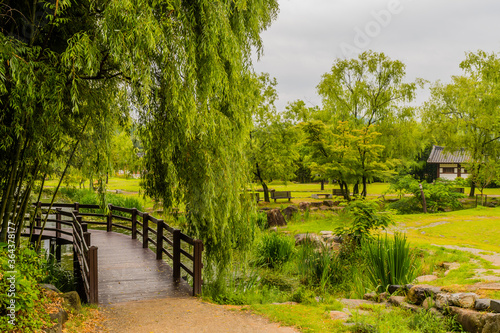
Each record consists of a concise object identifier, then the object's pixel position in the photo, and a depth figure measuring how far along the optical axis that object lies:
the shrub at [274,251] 10.75
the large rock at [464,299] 5.62
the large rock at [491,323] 4.82
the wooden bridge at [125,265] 7.04
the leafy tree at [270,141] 22.09
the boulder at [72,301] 5.68
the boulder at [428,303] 5.93
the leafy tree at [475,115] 24.11
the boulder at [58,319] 4.55
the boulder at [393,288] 7.21
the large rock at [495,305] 5.00
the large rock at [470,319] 5.11
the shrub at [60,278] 8.08
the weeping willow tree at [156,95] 4.94
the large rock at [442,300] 5.82
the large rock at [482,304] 5.34
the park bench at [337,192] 26.13
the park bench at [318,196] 27.61
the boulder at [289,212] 18.39
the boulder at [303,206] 20.30
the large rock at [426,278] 8.04
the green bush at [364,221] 9.93
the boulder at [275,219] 16.53
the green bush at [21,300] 4.01
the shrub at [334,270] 8.45
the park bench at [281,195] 24.94
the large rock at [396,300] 6.58
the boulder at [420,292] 6.26
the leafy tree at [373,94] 23.56
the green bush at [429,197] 21.02
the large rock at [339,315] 5.94
